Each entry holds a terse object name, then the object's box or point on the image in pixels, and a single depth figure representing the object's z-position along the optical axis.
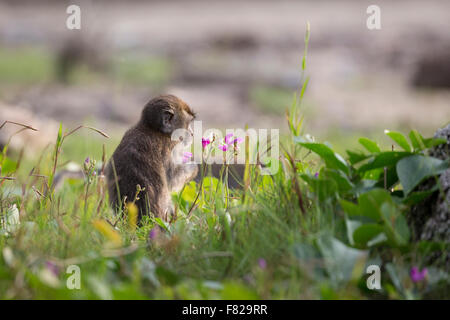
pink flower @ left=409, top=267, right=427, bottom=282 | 4.54
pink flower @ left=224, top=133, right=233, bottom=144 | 6.29
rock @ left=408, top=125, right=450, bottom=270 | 5.00
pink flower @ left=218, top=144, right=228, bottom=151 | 6.16
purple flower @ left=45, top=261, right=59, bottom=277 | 4.59
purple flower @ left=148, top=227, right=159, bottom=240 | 5.36
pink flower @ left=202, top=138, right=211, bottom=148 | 6.21
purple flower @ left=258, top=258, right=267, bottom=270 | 4.68
